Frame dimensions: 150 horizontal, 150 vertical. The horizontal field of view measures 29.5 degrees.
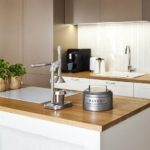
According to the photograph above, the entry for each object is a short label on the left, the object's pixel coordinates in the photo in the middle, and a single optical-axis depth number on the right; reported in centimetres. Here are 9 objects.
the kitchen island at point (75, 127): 166
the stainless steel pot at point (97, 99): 185
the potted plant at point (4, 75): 264
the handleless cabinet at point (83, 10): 394
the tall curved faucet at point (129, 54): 409
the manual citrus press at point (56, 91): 196
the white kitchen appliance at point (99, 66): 416
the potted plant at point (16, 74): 273
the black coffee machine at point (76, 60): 420
